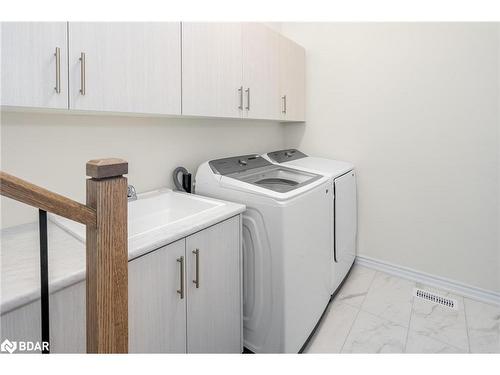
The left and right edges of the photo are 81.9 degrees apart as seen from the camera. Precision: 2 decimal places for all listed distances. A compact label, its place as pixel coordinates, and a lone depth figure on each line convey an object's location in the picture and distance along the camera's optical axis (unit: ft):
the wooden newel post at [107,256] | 2.02
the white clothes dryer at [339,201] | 6.98
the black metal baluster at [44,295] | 2.01
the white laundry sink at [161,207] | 5.18
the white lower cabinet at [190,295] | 3.45
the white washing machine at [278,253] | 4.91
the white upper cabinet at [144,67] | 3.22
